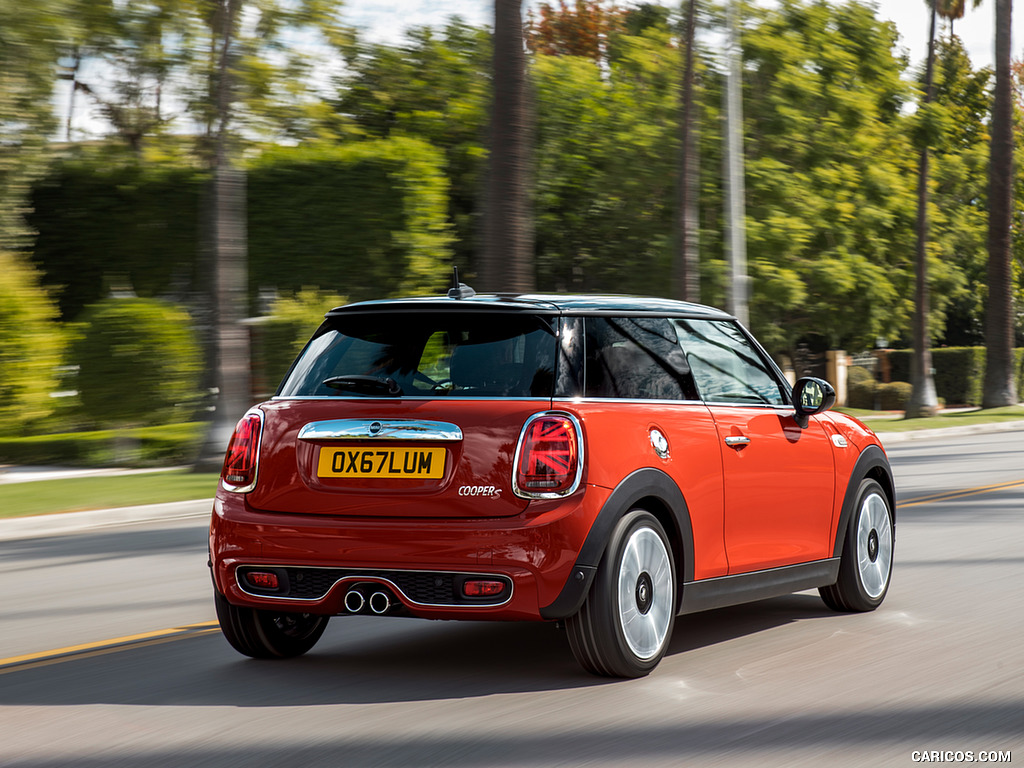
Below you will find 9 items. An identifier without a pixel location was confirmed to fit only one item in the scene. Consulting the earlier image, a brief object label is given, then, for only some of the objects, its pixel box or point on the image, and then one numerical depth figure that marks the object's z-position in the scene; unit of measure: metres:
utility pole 25.83
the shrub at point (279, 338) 23.61
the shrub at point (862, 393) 42.47
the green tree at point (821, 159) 29.70
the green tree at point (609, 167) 31.02
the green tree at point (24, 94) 18.78
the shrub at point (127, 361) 21.05
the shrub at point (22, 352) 19.59
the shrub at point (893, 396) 41.69
